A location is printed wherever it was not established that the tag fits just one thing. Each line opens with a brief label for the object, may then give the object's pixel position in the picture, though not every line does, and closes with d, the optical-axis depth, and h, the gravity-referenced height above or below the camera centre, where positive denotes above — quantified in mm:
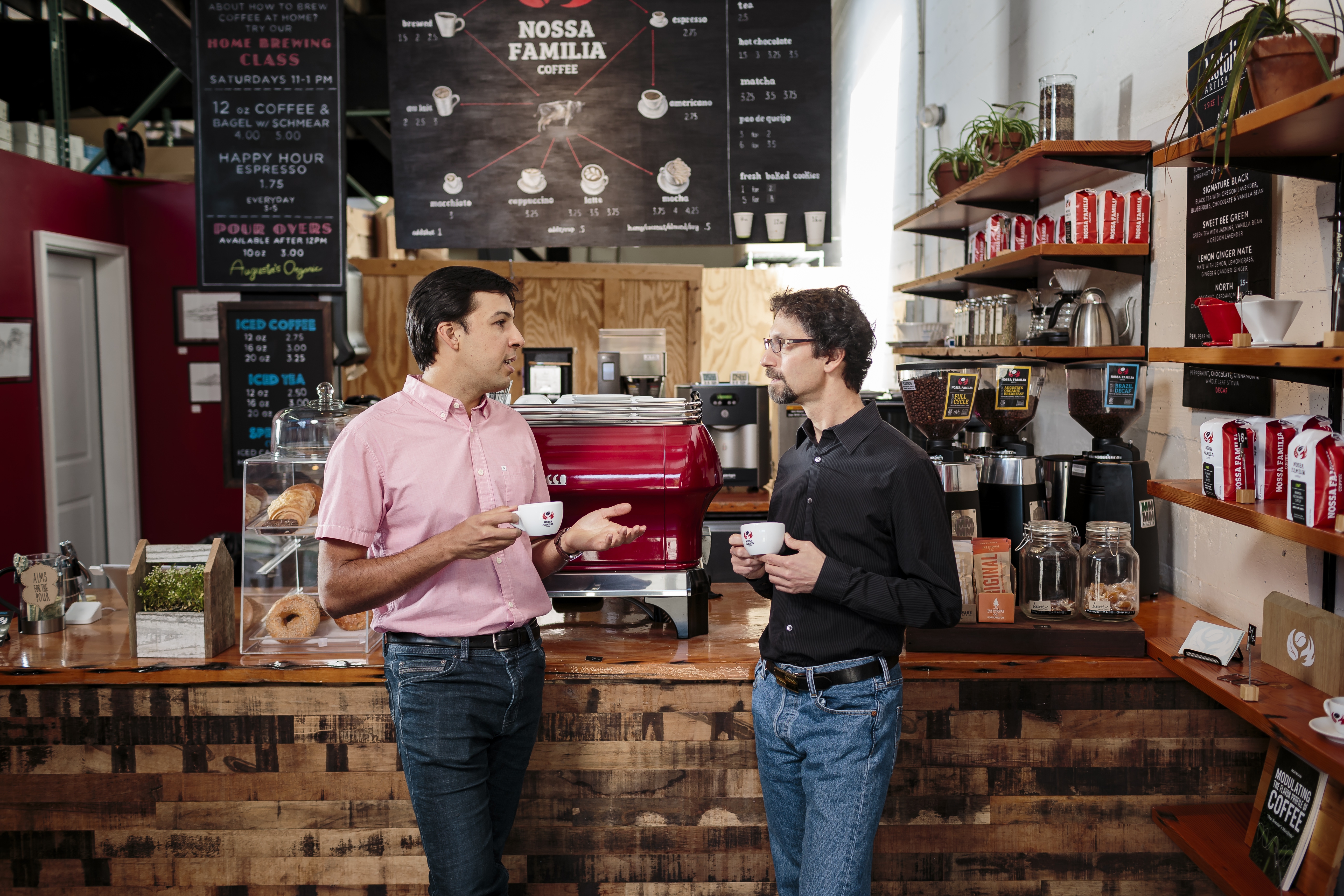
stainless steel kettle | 2666 +203
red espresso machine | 2230 -202
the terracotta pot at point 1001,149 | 3143 +805
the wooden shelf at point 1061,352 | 2562 +118
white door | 5547 -39
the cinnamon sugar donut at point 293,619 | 2193 -504
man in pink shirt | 1653 -289
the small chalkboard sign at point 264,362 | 4023 +152
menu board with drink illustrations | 4020 +1182
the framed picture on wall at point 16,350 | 5000 +267
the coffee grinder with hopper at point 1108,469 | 2402 -193
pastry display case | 2160 -386
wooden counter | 2105 -857
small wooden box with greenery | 2152 -451
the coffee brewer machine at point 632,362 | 3631 +138
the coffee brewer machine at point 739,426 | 3684 -116
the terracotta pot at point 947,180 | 3379 +771
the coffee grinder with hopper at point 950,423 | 2322 -80
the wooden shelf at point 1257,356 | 1451 +61
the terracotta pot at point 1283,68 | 1555 +531
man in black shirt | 1612 -334
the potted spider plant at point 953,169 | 3328 +798
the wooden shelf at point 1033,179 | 2533 +654
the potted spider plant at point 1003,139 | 3139 +837
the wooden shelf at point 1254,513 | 1506 -214
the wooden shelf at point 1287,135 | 1455 +439
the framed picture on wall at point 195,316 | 6141 +529
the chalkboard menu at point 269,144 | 3916 +1044
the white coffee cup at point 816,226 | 4082 +721
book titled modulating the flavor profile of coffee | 1703 -784
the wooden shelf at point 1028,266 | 2578 +398
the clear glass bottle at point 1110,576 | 2162 -413
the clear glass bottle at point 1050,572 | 2203 -411
